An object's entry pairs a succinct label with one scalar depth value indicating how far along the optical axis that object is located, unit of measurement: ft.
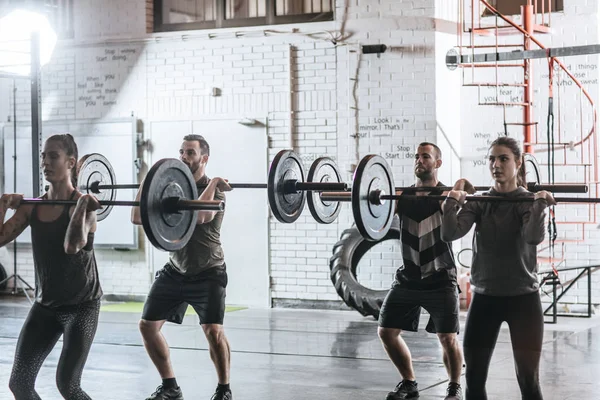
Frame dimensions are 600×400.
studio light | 26.03
